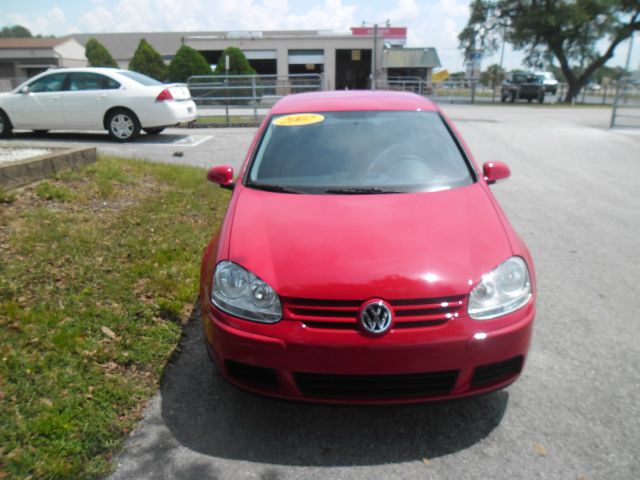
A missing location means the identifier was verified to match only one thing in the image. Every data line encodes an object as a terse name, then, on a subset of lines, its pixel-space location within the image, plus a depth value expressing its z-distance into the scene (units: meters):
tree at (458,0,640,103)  36.38
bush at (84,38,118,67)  45.09
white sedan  12.28
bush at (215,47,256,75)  32.44
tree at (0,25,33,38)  116.22
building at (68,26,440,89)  49.31
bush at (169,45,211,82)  32.06
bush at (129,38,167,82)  36.94
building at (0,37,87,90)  46.15
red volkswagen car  2.42
